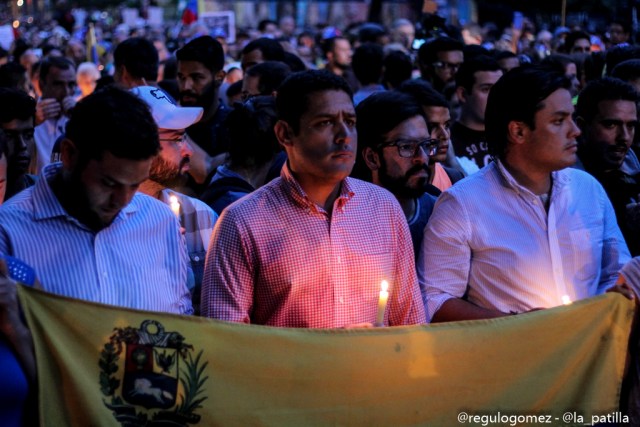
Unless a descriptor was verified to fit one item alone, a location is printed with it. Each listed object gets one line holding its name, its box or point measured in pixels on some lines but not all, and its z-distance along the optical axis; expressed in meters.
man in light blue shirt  3.57
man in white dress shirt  4.43
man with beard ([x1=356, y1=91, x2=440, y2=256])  5.08
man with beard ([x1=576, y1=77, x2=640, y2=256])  6.02
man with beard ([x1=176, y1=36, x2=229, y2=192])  7.82
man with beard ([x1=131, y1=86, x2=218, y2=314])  4.73
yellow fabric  3.47
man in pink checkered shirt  3.96
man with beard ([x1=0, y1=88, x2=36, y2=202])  6.18
